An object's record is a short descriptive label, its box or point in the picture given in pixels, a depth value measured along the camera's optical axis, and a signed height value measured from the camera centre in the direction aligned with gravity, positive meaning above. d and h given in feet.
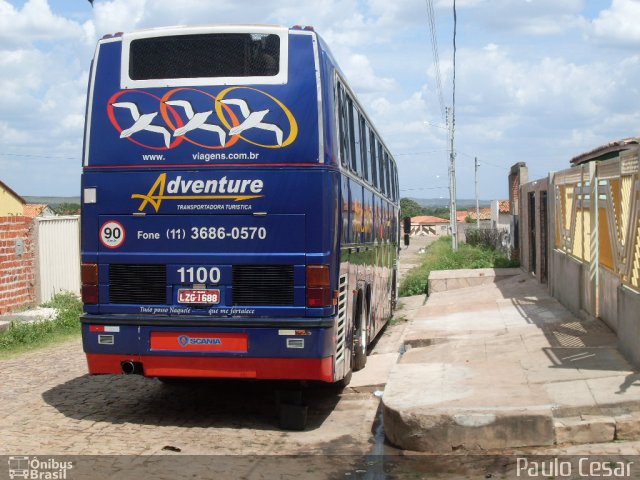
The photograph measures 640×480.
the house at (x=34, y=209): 189.79 +5.68
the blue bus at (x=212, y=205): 25.23 +0.72
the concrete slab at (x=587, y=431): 21.94 -5.54
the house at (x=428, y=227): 423.64 -1.94
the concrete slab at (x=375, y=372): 32.40 -6.15
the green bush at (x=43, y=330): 44.52 -5.48
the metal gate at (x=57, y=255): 56.95 -1.60
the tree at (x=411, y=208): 482.45 +9.32
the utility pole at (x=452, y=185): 153.32 +7.08
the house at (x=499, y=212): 190.02 +2.07
